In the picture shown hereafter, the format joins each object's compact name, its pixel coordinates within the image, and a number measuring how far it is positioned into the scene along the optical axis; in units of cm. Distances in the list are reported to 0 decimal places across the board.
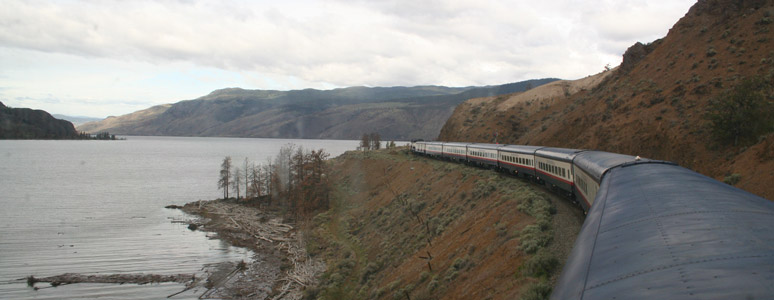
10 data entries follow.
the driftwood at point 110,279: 3431
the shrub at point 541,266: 1349
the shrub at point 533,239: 1558
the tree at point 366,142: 15135
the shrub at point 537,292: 1132
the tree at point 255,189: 7331
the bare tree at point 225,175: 7506
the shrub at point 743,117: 3175
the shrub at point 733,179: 2573
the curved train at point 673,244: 369
